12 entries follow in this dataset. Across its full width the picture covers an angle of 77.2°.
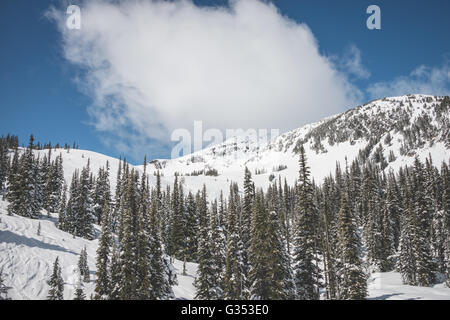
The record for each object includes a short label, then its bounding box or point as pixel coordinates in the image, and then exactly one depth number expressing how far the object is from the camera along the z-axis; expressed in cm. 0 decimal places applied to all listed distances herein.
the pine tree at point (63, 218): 6103
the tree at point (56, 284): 2533
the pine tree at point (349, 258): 3212
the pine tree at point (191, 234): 5898
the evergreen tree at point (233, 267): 3469
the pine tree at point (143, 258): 3114
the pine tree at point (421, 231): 4850
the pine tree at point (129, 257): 3048
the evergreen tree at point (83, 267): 3525
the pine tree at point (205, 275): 3556
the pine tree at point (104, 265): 3048
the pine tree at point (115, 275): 3086
